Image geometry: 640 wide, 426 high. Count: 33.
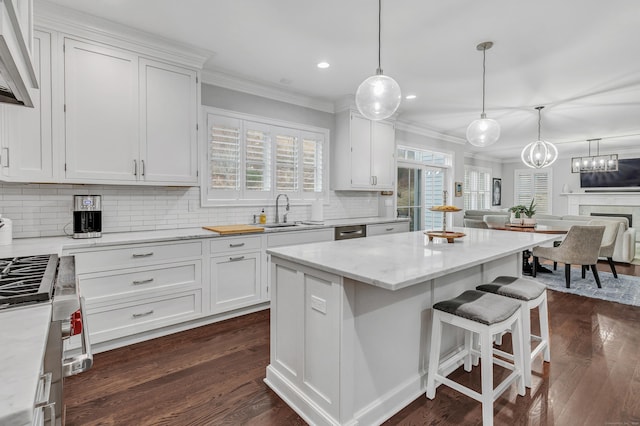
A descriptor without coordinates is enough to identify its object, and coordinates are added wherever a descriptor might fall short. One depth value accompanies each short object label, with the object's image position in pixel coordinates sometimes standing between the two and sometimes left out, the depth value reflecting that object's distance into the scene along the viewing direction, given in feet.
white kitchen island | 5.42
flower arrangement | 17.12
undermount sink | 12.47
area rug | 13.38
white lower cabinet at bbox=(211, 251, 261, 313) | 10.29
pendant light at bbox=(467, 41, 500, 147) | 10.69
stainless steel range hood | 2.78
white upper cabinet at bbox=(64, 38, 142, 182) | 8.46
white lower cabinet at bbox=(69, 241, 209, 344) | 8.26
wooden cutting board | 10.44
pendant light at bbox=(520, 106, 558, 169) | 16.49
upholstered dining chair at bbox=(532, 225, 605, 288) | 14.66
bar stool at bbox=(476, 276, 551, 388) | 6.80
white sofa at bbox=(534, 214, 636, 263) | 18.70
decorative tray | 7.87
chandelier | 24.45
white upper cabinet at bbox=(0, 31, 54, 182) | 7.68
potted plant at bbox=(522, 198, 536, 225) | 16.80
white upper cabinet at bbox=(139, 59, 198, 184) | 9.57
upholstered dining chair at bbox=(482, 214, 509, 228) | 20.28
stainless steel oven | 3.12
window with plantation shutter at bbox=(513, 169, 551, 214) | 33.06
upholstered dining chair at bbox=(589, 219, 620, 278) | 16.72
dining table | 15.67
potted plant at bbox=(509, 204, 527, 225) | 17.46
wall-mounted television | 27.48
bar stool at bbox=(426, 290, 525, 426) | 5.63
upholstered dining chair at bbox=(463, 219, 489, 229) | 20.29
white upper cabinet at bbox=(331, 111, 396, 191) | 15.19
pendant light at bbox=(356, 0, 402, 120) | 7.36
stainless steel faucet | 13.69
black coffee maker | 8.75
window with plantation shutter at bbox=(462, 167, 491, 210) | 30.43
